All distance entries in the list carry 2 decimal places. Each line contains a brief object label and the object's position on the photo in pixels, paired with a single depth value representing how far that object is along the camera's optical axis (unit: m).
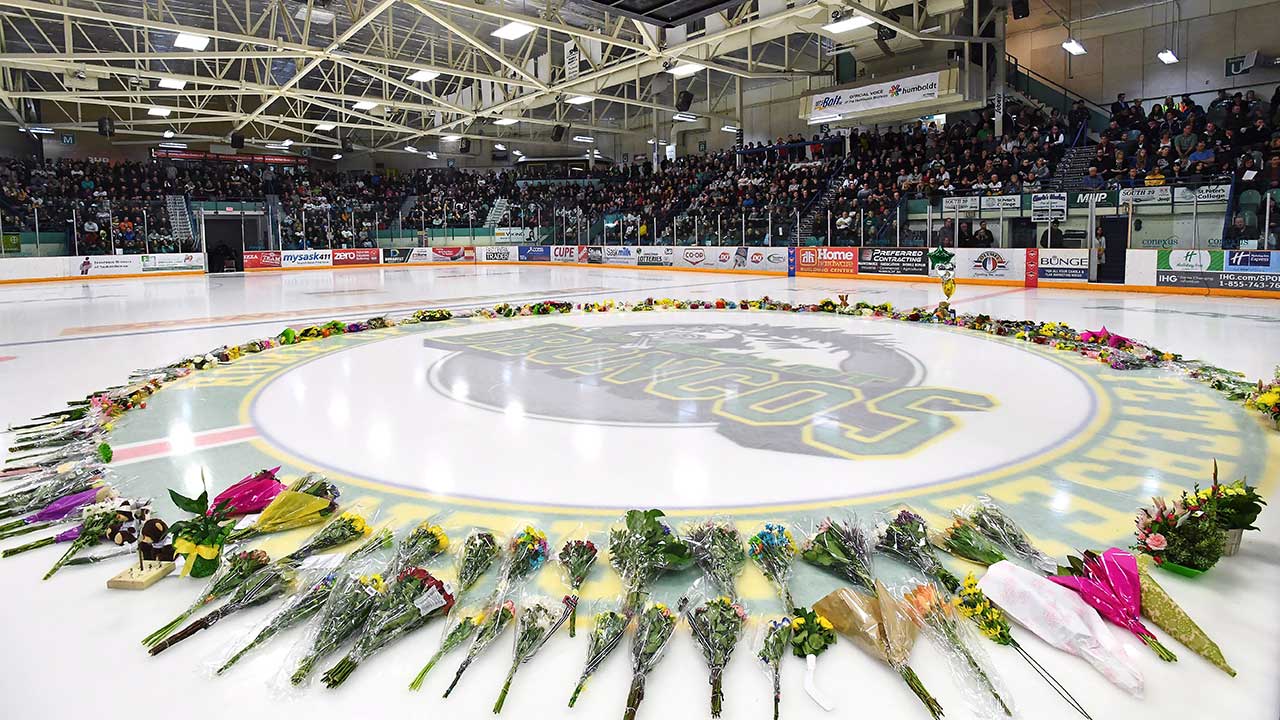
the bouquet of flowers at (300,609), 3.20
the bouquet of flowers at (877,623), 3.02
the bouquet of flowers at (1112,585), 3.23
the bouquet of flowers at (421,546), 3.83
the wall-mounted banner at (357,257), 40.15
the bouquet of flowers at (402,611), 3.11
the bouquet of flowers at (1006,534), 3.74
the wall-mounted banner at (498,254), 41.50
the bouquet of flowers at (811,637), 3.04
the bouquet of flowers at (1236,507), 3.63
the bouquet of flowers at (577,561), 3.70
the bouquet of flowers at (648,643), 2.81
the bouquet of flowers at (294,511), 4.32
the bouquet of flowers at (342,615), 3.06
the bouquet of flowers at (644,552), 3.66
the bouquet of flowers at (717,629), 2.98
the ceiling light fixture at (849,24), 20.42
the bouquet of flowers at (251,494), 4.52
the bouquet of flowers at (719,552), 3.63
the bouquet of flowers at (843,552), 3.63
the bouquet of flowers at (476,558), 3.70
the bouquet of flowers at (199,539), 3.72
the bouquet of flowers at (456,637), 2.98
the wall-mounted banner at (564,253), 38.59
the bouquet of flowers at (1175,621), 2.97
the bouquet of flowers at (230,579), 3.46
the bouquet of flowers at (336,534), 4.04
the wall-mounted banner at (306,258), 38.54
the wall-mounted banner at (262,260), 37.81
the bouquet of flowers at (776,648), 2.93
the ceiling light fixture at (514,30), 20.11
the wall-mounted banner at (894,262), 24.27
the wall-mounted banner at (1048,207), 22.42
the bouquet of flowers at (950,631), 2.85
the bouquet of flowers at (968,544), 3.81
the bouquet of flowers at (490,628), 3.07
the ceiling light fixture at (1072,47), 27.16
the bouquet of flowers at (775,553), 3.67
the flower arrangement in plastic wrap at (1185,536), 3.62
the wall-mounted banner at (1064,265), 20.78
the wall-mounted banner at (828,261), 26.28
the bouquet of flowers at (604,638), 3.01
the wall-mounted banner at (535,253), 40.19
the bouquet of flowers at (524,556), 3.72
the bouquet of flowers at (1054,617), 2.89
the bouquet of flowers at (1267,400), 6.18
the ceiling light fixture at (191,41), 19.39
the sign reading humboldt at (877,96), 26.83
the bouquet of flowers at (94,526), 4.12
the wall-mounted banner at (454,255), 42.28
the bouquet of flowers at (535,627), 3.09
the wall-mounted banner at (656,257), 33.31
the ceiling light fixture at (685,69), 24.02
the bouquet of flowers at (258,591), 3.36
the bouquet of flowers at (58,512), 4.52
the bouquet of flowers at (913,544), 3.67
